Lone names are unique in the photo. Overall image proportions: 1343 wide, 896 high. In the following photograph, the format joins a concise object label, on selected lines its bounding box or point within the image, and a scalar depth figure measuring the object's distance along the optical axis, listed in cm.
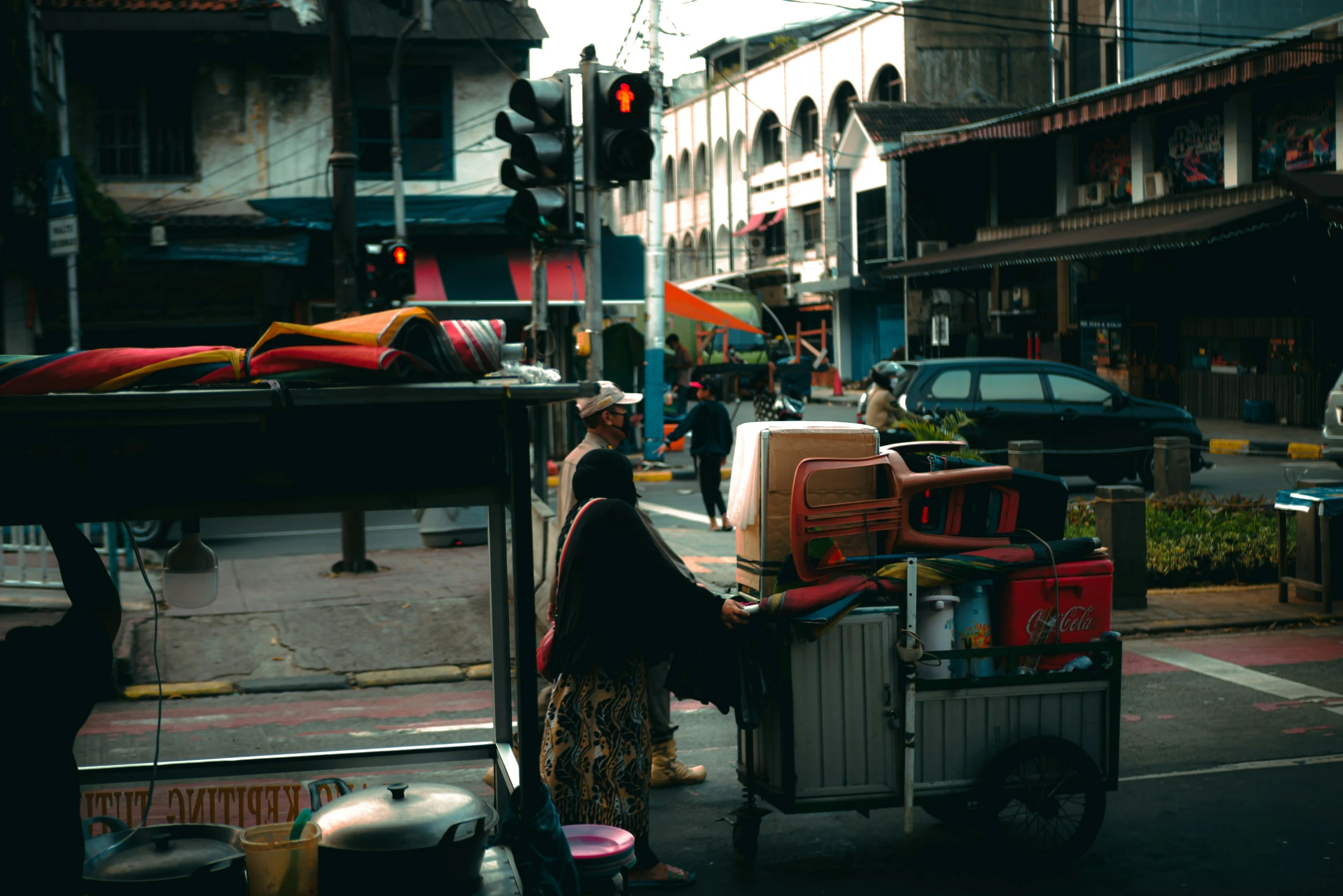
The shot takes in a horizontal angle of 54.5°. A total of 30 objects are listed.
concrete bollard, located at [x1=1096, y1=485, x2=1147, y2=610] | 1088
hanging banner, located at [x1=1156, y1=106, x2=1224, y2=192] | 2902
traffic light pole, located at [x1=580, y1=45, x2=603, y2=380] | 921
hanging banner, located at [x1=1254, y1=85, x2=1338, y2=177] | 2597
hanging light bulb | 409
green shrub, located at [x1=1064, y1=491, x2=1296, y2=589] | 1208
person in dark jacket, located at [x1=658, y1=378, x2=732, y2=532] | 1471
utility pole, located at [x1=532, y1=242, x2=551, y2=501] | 1055
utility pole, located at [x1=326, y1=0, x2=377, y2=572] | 1258
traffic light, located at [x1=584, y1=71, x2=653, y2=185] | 910
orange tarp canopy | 2634
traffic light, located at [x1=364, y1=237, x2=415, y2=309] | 1374
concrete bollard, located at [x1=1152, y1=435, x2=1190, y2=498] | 1594
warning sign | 1273
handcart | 529
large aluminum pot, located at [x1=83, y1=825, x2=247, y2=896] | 366
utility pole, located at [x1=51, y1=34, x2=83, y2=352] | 1446
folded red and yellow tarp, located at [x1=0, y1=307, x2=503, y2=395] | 333
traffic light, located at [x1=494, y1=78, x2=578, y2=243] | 917
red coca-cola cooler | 554
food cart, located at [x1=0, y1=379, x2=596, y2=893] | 336
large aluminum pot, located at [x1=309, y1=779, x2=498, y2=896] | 378
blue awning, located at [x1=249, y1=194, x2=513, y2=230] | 2095
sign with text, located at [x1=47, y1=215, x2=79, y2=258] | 1262
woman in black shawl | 532
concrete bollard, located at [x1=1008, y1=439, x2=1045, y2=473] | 1433
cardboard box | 556
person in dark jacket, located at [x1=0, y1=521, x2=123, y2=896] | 332
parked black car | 1791
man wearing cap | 671
